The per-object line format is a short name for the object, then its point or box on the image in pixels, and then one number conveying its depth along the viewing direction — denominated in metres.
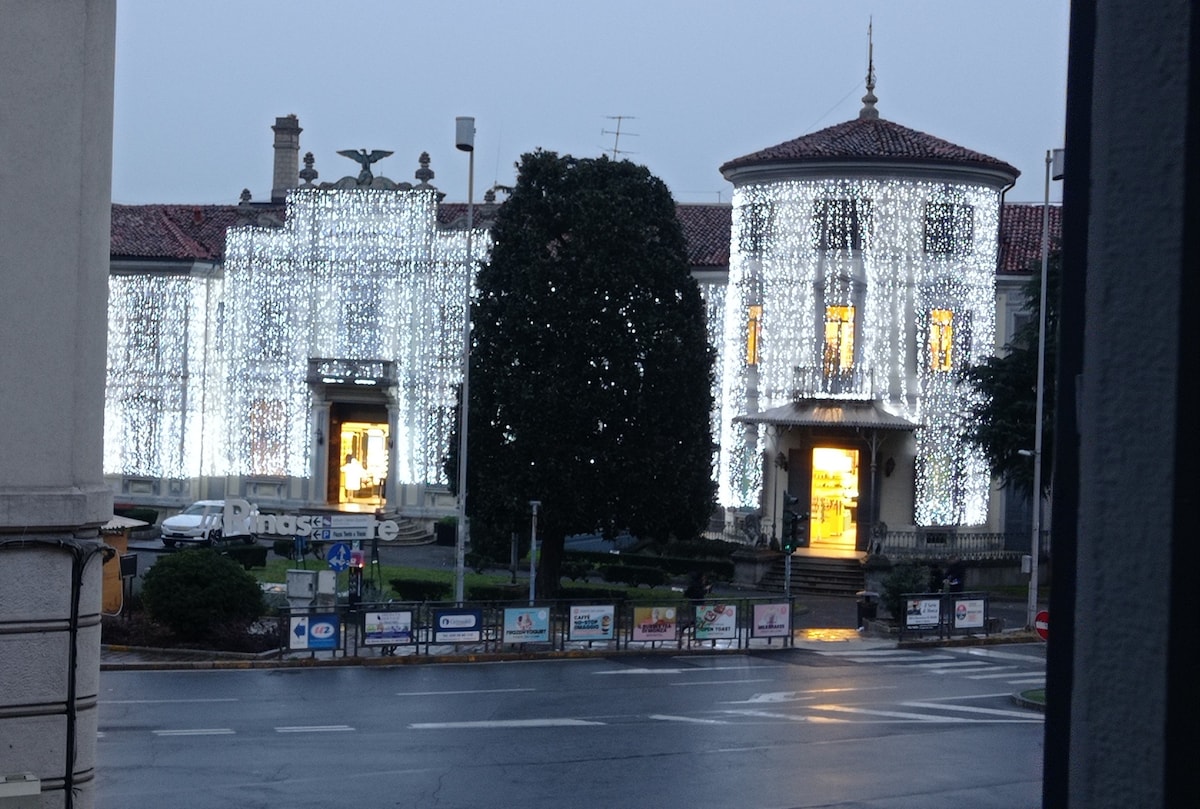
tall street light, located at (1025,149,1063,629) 38.00
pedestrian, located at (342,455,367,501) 61.09
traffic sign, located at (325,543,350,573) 34.28
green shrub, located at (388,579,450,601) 41.38
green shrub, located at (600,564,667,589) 47.38
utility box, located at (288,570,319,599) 34.00
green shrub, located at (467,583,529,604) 41.84
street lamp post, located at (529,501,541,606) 36.77
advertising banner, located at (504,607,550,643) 32.91
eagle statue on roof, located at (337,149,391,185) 60.88
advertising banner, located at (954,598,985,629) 38.56
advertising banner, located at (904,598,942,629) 37.72
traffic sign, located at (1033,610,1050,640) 32.42
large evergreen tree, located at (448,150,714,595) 39.84
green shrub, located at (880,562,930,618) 39.03
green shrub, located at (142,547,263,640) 31.25
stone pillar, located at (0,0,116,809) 9.00
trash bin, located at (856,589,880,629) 39.94
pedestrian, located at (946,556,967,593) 43.25
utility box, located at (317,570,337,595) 34.97
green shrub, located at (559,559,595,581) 47.69
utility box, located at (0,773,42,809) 8.60
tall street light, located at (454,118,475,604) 36.00
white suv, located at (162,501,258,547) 53.09
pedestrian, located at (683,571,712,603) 38.91
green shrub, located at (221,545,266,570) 46.47
